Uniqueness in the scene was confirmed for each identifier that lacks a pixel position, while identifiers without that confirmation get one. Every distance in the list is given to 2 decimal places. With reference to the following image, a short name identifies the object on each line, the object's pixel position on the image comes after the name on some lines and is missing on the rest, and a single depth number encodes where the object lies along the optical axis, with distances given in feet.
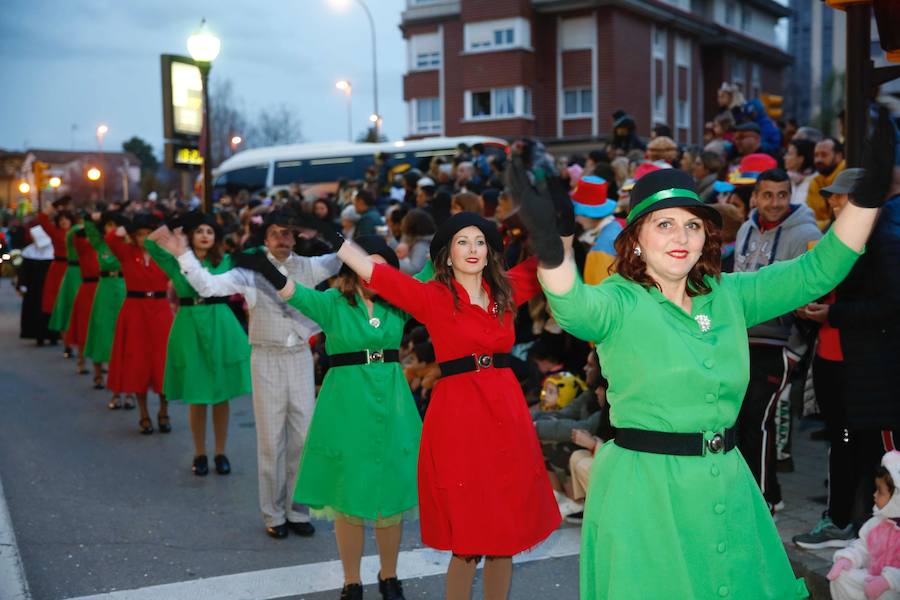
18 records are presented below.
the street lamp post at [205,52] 39.70
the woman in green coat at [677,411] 9.94
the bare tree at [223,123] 211.00
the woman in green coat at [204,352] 26.22
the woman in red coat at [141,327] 32.24
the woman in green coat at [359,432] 17.19
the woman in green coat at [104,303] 39.47
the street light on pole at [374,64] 129.29
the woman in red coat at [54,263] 52.70
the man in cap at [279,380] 21.31
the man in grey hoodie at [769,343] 19.58
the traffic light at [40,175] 109.19
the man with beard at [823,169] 29.14
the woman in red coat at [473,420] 14.48
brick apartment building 126.00
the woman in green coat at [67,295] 49.11
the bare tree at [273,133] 222.28
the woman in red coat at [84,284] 43.45
